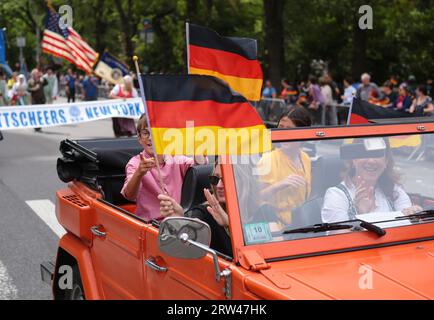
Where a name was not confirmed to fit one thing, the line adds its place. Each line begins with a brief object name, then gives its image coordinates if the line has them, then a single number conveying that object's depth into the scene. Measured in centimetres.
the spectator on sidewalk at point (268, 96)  2453
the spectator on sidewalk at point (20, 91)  2614
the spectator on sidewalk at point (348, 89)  2125
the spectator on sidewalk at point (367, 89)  1941
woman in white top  355
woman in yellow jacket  342
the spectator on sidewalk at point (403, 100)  2012
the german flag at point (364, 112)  526
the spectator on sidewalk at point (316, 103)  2191
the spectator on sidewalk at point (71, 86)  3859
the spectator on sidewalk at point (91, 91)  2886
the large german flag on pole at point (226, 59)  400
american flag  1952
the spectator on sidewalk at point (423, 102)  1817
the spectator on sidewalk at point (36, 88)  2447
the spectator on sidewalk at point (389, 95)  2088
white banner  1576
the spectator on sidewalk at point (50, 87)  2953
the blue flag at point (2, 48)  2116
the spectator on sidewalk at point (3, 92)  2484
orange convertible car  302
